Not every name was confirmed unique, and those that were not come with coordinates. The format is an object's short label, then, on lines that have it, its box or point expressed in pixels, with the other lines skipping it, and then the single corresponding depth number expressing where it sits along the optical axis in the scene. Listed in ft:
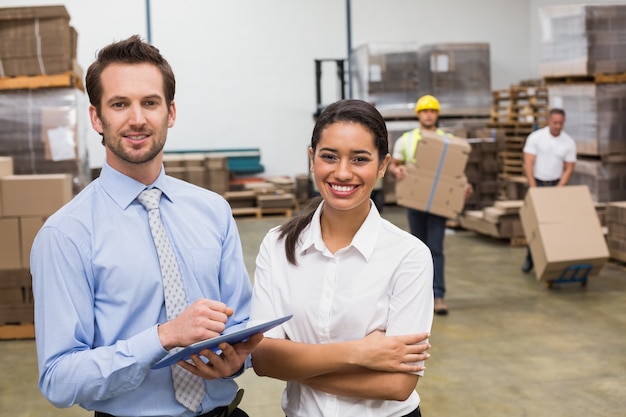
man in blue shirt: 5.78
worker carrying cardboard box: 22.24
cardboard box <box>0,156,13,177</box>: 21.42
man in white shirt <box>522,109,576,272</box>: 29.09
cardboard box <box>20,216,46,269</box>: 20.27
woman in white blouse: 6.48
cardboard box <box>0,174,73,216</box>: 20.29
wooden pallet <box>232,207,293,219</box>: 45.75
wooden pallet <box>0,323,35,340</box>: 21.13
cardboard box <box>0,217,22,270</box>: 20.31
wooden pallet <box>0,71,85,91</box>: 23.90
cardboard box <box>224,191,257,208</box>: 46.21
